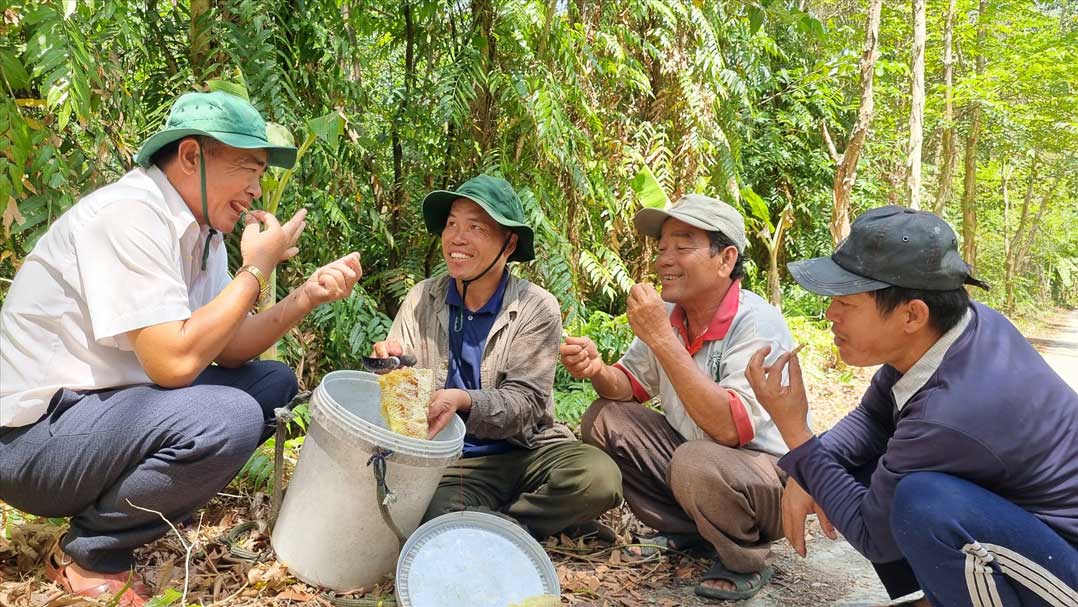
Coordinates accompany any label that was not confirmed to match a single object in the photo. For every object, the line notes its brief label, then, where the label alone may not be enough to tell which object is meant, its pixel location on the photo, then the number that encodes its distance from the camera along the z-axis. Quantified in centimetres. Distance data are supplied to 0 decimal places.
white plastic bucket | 234
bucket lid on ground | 236
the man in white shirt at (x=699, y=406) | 272
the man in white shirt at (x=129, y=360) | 221
